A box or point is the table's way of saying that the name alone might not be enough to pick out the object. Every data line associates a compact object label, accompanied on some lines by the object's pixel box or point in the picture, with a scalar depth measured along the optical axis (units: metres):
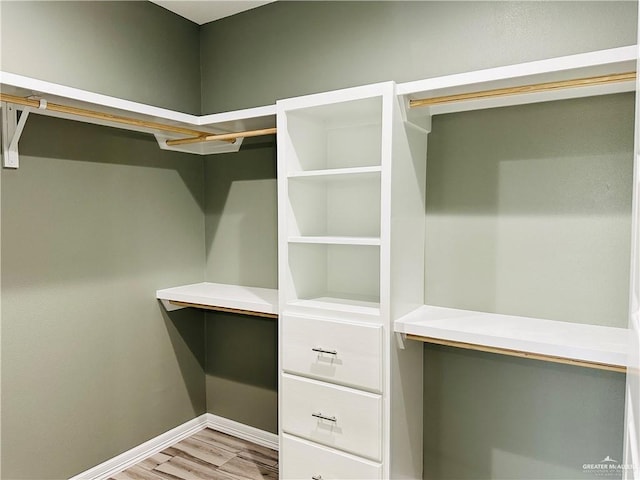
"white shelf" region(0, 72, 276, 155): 1.72
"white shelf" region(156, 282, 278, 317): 2.25
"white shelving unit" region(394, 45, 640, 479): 1.49
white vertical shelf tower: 1.81
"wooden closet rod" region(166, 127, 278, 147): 2.18
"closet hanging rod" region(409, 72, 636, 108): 1.53
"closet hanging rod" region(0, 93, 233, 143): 1.75
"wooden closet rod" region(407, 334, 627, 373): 1.49
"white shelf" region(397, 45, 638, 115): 1.46
